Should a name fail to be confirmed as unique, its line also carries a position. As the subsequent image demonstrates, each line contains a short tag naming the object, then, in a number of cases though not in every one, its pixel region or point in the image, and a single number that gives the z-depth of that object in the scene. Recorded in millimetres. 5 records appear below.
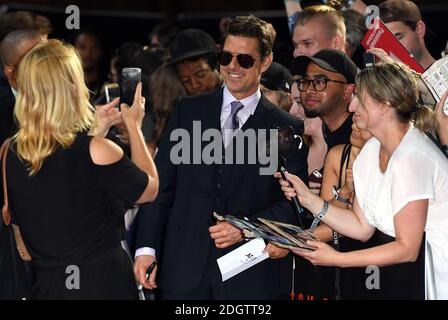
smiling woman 8273
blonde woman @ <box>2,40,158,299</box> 7984
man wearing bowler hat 14367
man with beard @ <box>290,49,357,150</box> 10664
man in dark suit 9727
